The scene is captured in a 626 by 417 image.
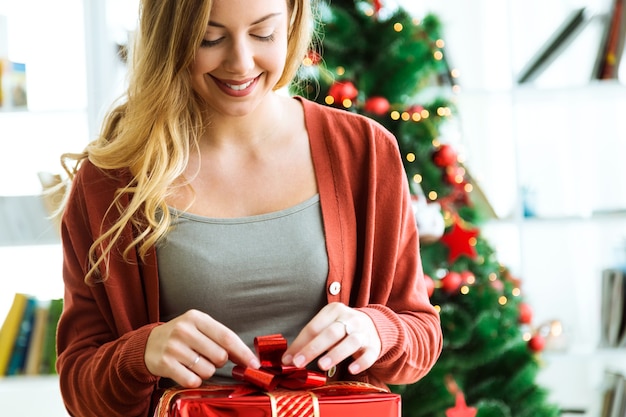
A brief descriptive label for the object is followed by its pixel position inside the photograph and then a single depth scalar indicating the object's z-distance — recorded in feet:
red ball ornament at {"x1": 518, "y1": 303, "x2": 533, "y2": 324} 8.95
